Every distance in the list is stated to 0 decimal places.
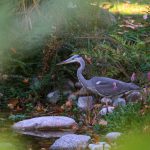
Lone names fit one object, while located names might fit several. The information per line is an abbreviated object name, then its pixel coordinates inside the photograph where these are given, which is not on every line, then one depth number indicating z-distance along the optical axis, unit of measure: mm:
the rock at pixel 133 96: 13920
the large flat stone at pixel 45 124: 12398
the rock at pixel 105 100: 14176
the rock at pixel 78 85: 15953
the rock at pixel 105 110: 12859
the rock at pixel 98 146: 8684
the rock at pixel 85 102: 14095
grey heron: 13805
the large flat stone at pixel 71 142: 10406
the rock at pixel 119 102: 13567
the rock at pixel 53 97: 15305
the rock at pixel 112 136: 10387
